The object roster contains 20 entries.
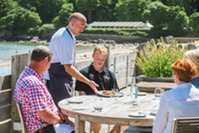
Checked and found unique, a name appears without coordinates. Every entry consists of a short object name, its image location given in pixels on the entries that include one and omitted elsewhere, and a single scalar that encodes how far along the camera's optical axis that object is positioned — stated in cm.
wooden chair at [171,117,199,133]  249
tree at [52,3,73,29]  9819
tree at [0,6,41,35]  10125
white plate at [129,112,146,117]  306
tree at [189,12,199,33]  6231
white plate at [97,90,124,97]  401
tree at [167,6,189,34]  6600
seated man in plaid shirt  298
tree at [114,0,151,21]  8544
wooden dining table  305
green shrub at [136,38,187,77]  666
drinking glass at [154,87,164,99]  377
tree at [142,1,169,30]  6781
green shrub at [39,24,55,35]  9931
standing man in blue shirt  422
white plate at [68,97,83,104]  359
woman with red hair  272
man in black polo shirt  455
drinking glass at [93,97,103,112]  323
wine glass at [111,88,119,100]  399
